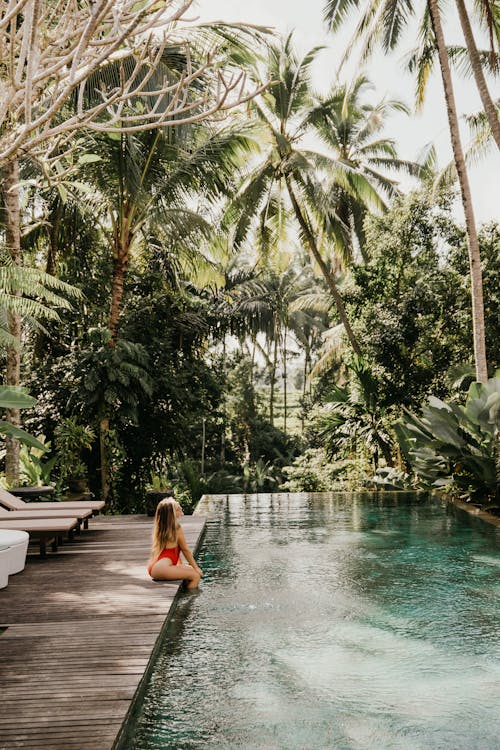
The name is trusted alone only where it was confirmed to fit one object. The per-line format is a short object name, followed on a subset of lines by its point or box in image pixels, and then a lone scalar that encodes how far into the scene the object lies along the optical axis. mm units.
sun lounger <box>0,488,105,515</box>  7695
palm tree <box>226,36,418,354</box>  16906
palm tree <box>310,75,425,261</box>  20641
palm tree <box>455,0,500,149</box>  11773
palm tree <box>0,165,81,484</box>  8352
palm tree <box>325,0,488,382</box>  11516
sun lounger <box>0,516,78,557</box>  6348
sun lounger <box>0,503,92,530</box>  6973
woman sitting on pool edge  5551
